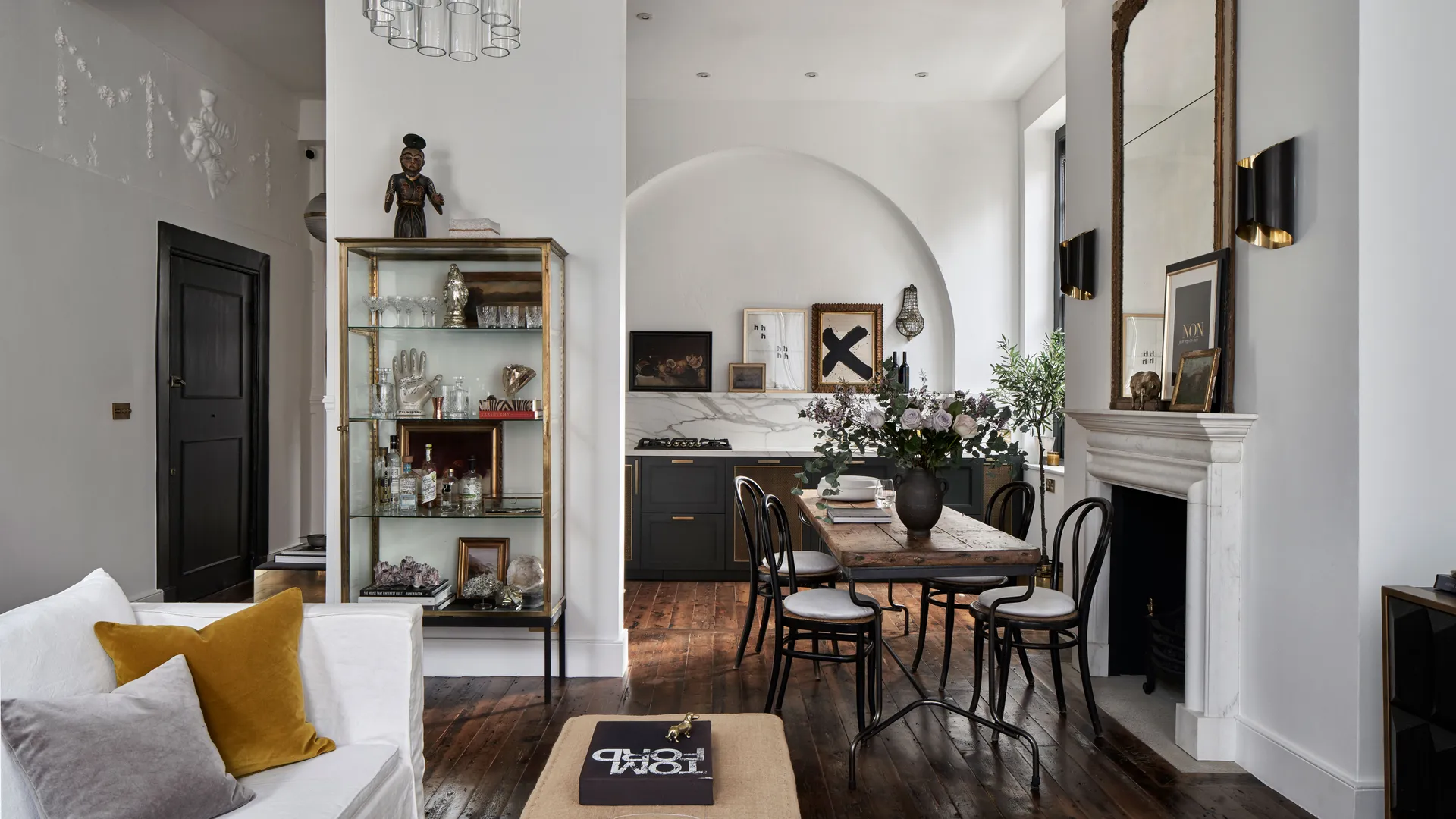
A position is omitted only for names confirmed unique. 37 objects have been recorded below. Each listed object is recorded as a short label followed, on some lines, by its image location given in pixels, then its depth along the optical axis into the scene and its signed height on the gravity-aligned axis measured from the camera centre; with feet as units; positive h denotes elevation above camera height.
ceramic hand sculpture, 12.66 +0.30
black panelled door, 16.98 -0.22
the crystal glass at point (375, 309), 12.52 +1.41
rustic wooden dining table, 9.67 -1.74
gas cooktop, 20.68 -0.93
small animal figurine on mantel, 11.40 +0.27
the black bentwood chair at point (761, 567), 12.66 -2.52
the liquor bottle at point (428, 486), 12.68 -1.22
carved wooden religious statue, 12.51 +3.13
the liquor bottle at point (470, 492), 12.78 -1.32
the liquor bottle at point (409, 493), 12.64 -1.31
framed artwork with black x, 21.71 +1.58
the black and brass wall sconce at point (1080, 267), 13.37 +2.22
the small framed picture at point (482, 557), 13.07 -2.34
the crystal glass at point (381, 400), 12.61 +0.06
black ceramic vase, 10.76 -1.19
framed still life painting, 21.79 +1.17
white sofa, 5.74 -2.18
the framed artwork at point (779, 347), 21.76 +1.50
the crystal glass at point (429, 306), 12.75 +1.47
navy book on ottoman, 5.60 -2.45
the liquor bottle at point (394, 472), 12.69 -1.01
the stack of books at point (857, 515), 11.73 -1.50
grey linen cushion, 5.11 -2.21
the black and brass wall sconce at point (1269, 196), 8.92 +2.25
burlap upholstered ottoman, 5.53 -2.61
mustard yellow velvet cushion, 6.25 -2.07
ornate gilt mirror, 10.13 +3.00
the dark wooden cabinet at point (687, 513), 19.77 -2.50
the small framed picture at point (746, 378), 21.72 +0.72
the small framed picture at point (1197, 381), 10.11 +0.33
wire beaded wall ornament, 21.54 +2.26
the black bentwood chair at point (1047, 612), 10.50 -2.57
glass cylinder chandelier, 6.74 +3.13
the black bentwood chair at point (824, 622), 10.48 -2.68
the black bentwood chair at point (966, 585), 12.60 -2.66
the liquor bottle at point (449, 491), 12.97 -1.32
